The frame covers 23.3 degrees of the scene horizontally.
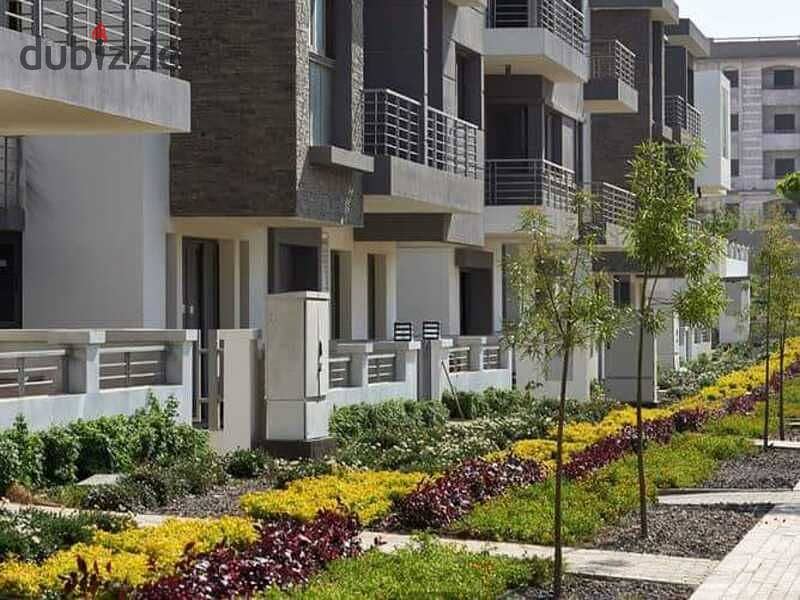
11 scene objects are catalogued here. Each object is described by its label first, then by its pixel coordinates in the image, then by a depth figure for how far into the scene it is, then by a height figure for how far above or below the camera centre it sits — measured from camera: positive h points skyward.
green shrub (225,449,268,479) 21.09 -1.86
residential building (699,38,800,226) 116.69 +11.49
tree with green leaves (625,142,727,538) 17.41 +0.53
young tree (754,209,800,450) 30.69 +0.37
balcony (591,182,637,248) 44.66 +2.26
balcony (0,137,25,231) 26.13 +1.50
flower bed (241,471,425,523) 16.44 -1.81
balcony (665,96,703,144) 57.25 +5.40
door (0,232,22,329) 26.64 +0.25
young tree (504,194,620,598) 14.60 -0.02
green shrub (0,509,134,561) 13.47 -1.72
